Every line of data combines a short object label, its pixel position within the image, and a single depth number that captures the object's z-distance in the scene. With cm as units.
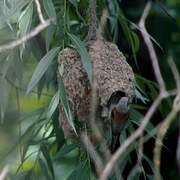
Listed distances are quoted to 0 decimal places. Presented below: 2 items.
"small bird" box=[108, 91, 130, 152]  502
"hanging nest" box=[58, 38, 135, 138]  510
